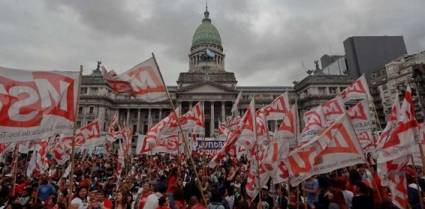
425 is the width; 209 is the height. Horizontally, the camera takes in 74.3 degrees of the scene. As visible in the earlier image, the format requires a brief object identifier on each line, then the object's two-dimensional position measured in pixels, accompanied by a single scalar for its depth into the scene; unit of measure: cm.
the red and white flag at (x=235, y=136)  804
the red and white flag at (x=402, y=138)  560
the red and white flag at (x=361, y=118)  981
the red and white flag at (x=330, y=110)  1070
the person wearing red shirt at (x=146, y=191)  706
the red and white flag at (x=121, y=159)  1316
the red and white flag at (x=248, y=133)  910
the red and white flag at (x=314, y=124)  1062
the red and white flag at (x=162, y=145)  1405
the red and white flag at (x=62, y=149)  1420
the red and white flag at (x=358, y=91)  1069
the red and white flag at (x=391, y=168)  556
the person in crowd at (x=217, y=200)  569
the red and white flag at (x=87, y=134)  1591
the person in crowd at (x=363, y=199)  455
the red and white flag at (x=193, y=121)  1528
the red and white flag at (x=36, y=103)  541
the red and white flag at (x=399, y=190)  526
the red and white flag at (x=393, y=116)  707
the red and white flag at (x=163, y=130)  1216
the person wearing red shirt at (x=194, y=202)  475
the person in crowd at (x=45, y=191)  841
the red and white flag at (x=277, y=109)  1051
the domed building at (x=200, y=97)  5847
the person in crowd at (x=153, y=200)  522
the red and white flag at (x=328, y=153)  550
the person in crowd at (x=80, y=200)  625
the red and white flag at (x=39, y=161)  1195
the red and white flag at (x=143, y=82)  659
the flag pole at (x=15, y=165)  693
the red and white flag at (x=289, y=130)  793
